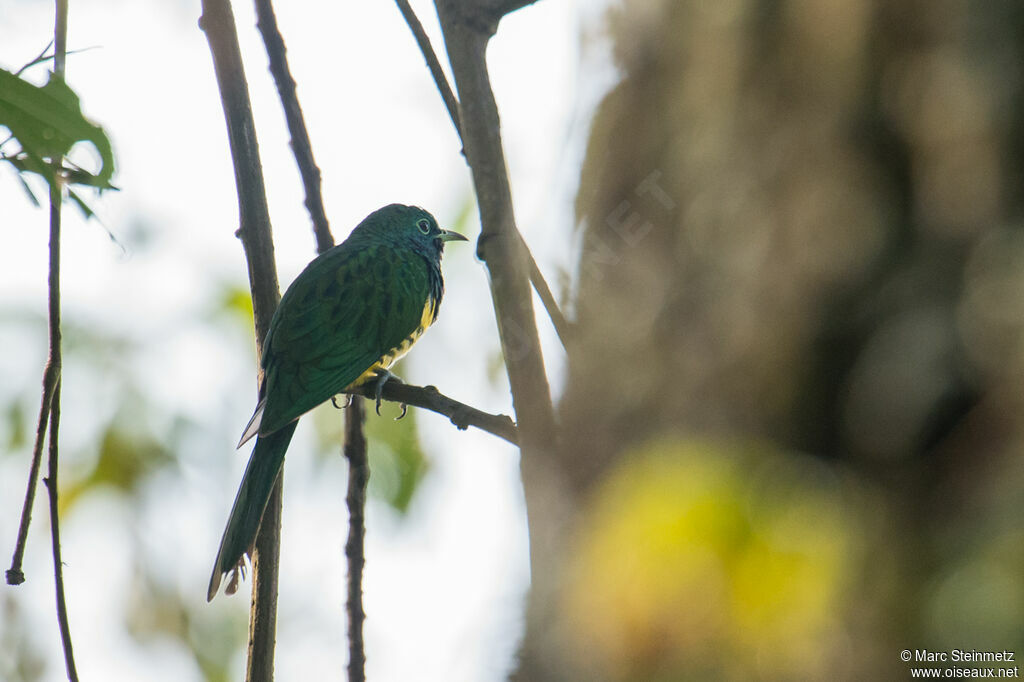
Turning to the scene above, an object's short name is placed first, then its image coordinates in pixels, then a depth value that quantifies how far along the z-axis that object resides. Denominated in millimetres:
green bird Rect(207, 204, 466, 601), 7906
